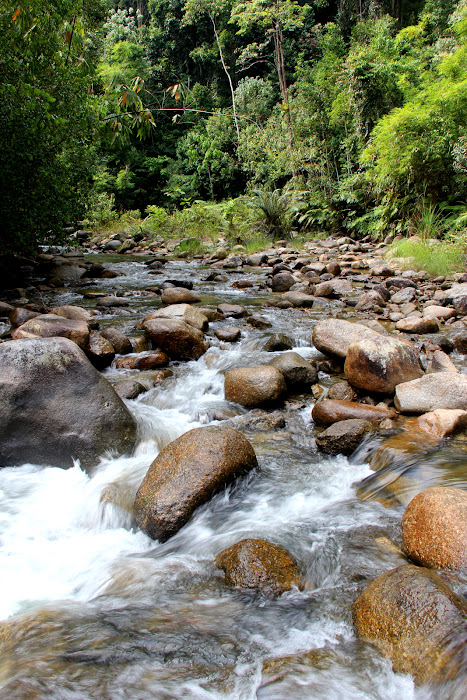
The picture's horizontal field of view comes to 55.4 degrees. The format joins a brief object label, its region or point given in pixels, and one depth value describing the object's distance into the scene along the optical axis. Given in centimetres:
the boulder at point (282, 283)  967
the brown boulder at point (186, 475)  281
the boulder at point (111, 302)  793
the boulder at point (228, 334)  620
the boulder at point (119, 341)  571
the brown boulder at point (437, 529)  218
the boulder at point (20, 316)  639
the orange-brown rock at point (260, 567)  224
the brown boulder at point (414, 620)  168
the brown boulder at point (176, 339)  568
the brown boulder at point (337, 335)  514
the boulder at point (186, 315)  641
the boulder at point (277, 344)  581
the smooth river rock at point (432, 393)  397
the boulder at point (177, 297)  822
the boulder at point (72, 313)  632
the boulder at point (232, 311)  739
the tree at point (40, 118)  663
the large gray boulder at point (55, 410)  355
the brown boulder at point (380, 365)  442
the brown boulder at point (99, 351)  522
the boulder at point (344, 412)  400
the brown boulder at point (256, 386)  449
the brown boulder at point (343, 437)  366
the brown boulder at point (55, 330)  506
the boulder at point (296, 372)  482
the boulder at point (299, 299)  803
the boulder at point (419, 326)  626
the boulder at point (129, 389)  466
